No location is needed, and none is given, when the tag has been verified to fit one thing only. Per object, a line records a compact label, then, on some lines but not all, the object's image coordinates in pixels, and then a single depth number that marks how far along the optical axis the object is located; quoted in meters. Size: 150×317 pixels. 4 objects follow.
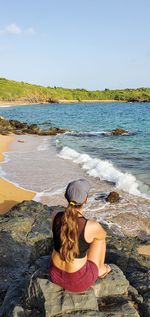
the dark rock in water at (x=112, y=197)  7.77
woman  2.96
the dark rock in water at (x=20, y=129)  22.72
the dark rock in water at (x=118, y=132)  22.39
